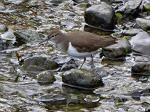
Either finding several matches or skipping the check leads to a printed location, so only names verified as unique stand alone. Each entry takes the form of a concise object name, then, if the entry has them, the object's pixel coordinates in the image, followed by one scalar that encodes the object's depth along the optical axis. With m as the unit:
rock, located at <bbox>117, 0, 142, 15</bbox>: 13.85
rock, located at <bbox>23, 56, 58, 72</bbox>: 10.60
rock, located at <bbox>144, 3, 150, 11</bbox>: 14.12
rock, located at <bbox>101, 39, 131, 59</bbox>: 11.20
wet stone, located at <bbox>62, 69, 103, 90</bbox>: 9.70
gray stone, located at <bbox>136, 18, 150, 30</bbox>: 12.80
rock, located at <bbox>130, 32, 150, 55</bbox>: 11.38
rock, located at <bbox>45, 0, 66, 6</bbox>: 15.39
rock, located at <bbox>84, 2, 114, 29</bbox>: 12.91
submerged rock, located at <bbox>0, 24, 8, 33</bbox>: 12.84
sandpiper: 9.89
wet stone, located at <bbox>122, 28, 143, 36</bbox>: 12.64
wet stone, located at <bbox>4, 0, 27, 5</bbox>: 15.40
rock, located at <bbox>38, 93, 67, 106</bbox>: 9.21
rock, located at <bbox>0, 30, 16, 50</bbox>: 12.02
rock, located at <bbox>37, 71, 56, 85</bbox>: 10.02
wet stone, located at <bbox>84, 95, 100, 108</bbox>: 9.17
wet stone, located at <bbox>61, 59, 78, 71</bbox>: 10.59
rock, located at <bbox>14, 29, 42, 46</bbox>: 12.25
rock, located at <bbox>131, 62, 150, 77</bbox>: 10.24
